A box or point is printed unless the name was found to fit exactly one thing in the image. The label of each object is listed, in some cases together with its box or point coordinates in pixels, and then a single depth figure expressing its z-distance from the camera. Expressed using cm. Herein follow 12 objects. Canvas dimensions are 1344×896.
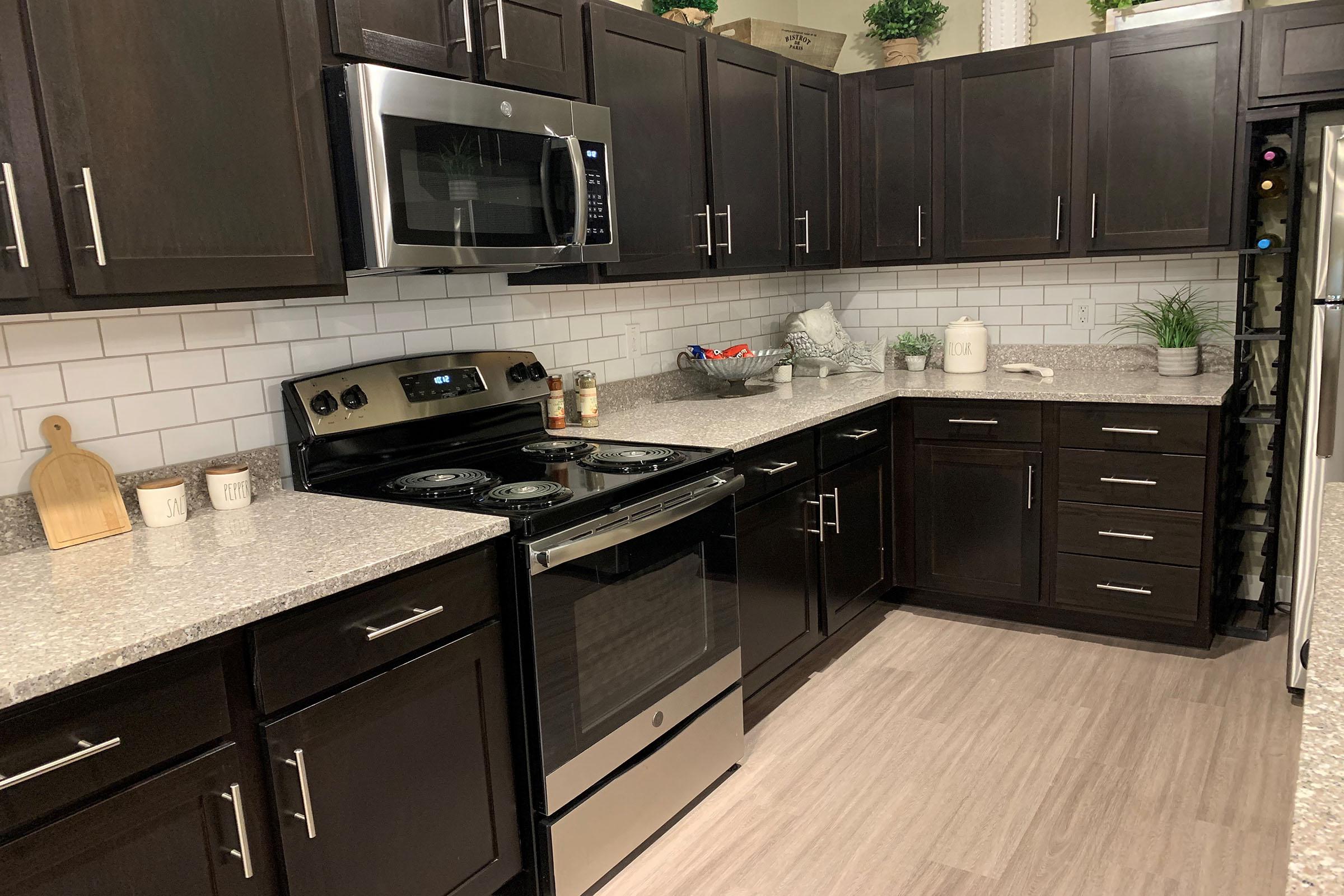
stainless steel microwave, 198
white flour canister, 386
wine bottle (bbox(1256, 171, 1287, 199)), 323
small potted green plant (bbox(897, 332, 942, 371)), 406
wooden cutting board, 181
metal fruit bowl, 342
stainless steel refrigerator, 271
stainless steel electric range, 198
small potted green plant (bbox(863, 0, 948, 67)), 388
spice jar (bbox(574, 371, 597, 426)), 297
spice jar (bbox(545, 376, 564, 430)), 290
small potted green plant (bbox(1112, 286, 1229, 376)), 350
